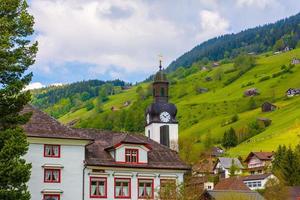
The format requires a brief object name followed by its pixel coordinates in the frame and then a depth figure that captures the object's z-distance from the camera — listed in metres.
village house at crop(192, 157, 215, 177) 133.55
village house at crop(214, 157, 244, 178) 180.25
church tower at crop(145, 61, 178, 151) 115.31
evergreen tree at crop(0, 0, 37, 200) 41.62
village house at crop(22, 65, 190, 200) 61.47
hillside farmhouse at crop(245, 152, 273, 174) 182.68
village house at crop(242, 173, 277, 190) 143.32
